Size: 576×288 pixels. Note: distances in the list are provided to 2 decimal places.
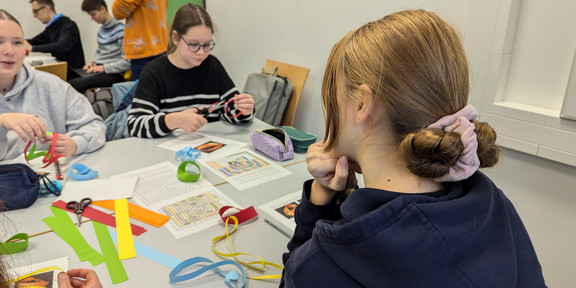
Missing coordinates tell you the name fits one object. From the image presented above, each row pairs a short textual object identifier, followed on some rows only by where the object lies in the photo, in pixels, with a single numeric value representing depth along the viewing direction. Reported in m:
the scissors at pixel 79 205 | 1.19
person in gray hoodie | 1.47
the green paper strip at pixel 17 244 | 0.99
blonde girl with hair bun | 0.57
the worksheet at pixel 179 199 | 1.17
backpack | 2.81
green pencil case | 1.74
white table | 0.94
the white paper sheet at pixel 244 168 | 1.45
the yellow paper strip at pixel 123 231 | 1.02
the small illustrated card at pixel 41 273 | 0.89
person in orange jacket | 2.96
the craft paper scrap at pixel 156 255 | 0.98
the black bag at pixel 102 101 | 2.43
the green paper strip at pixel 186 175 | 1.41
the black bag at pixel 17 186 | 1.19
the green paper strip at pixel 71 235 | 1.00
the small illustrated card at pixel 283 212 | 1.16
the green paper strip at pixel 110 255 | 0.94
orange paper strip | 1.16
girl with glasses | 1.83
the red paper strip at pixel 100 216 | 1.13
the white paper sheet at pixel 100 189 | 1.30
